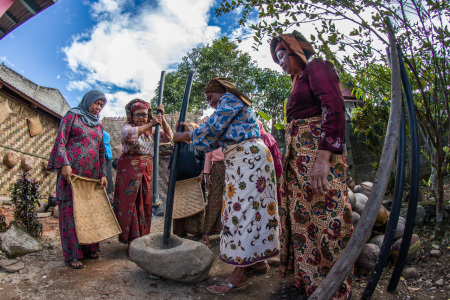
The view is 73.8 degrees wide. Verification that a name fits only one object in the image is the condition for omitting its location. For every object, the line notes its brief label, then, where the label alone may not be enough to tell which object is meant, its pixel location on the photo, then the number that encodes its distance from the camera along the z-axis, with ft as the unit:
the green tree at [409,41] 5.60
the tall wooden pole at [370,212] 3.64
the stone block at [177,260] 7.79
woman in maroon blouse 5.93
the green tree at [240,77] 45.70
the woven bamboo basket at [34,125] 22.24
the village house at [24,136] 19.48
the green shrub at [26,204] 12.78
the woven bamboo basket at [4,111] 19.25
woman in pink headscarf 11.23
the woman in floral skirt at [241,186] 7.52
